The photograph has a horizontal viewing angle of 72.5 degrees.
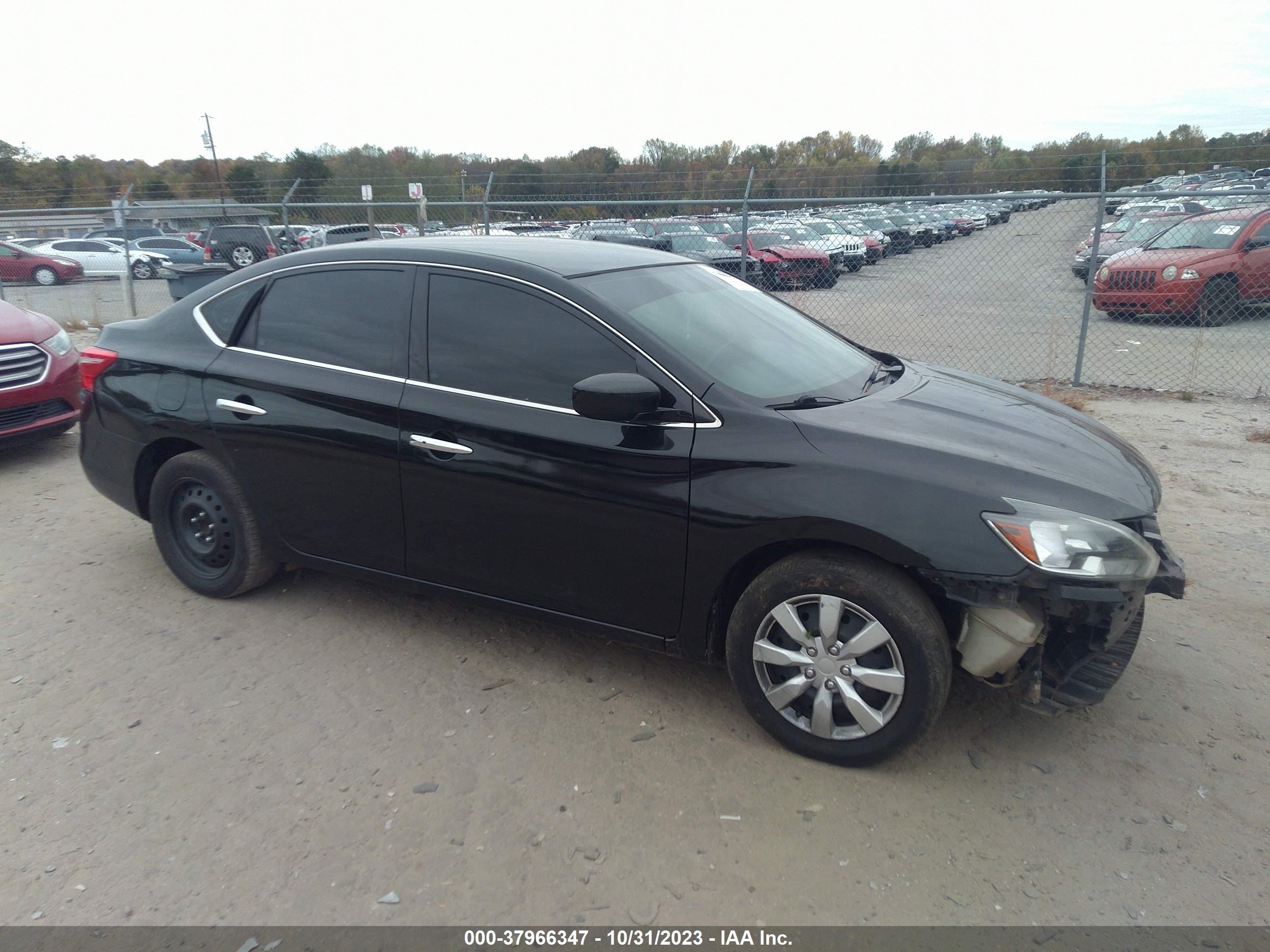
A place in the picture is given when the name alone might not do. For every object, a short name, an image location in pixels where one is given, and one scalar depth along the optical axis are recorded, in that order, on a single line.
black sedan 2.79
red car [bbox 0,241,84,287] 23.77
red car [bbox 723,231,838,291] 12.91
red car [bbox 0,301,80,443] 6.16
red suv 11.65
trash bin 11.47
